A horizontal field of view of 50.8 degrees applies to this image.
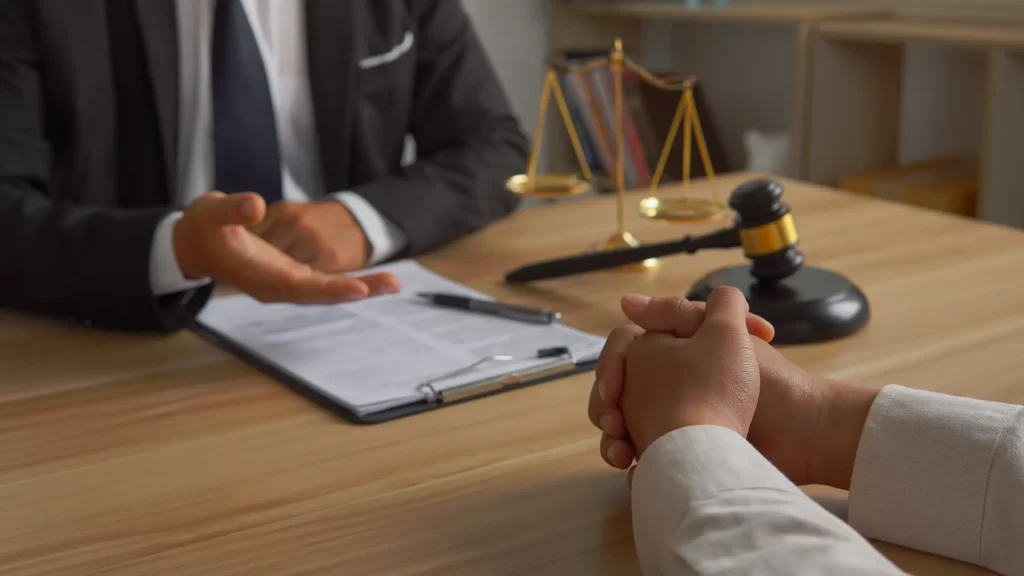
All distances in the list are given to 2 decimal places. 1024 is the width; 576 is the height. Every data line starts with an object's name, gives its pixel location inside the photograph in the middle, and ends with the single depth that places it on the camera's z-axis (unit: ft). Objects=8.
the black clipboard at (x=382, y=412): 2.73
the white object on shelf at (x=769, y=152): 9.17
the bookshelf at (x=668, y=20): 8.31
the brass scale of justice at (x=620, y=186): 3.90
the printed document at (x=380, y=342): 2.89
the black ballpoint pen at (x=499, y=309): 3.37
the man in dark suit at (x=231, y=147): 3.52
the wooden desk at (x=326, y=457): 2.11
